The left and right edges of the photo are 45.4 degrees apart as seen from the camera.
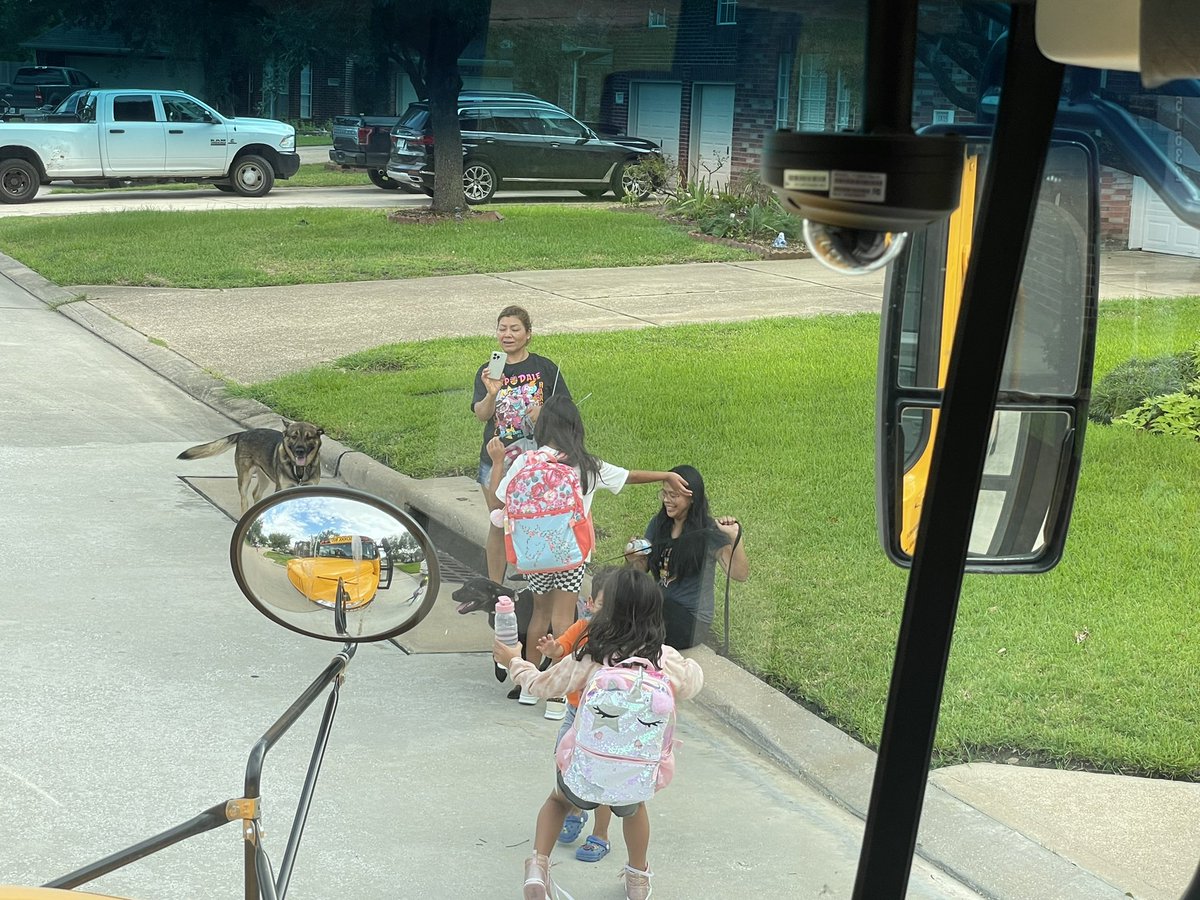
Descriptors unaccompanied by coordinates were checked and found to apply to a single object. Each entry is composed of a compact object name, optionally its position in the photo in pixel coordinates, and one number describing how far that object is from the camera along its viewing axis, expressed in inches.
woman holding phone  251.8
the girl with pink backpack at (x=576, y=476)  224.2
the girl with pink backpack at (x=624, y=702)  159.3
